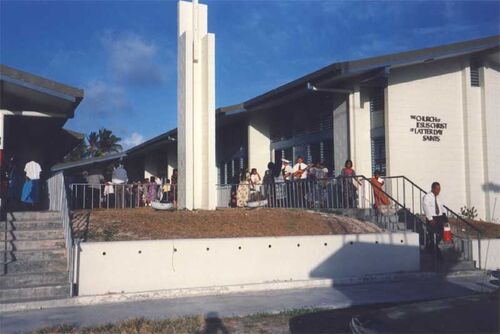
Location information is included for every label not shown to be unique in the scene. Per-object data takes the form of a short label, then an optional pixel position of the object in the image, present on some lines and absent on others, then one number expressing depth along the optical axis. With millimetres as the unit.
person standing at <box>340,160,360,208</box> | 13812
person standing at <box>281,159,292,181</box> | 15712
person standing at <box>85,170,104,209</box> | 18000
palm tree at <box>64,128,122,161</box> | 67188
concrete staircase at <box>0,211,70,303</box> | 8680
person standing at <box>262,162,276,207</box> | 15812
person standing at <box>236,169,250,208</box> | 15141
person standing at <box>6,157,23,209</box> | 13914
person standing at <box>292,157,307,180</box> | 15453
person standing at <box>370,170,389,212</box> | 12926
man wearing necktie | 11742
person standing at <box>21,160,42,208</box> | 13875
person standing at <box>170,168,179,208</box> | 17269
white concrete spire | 13492
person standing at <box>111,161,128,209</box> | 16031
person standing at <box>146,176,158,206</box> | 17008
